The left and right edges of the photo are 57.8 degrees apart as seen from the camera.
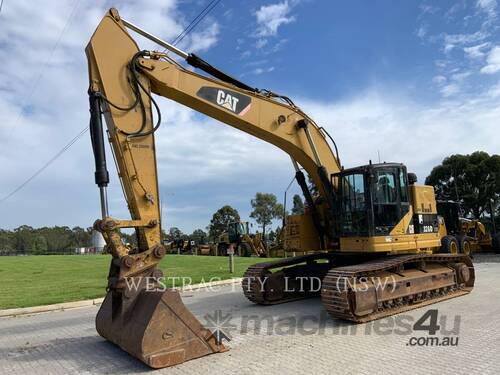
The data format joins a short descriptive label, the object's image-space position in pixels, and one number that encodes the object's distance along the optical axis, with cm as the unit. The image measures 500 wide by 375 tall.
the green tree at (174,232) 8354
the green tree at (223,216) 8062
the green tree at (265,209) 7562
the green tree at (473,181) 4162
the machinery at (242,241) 3556
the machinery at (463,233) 2049
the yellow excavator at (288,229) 620
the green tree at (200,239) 5750
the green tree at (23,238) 10294
